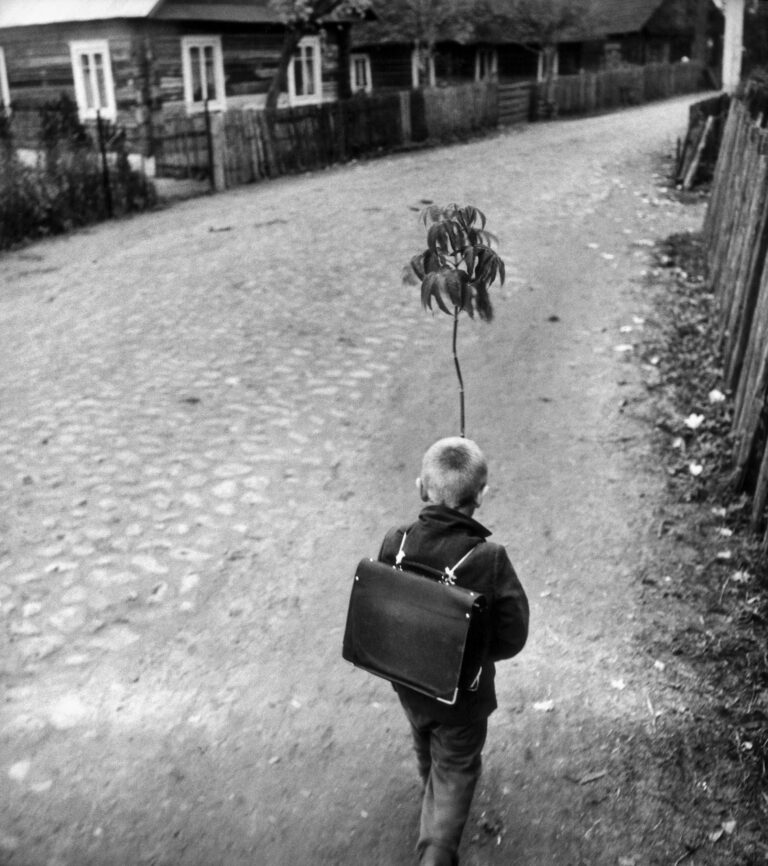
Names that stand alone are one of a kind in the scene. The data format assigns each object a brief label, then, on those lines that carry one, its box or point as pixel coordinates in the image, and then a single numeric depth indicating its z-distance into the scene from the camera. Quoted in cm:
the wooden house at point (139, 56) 1956
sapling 386
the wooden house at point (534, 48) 3154
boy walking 312
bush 1371
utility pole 2802
